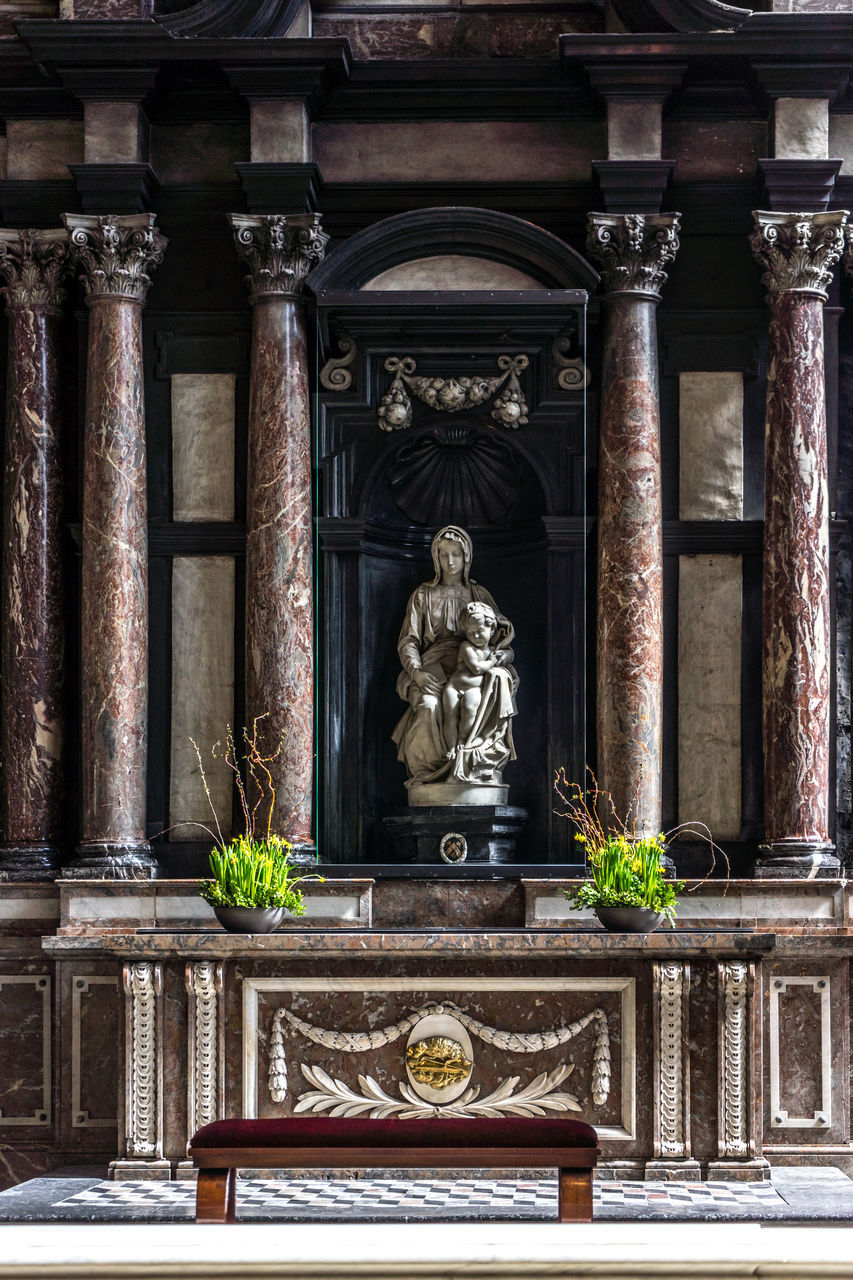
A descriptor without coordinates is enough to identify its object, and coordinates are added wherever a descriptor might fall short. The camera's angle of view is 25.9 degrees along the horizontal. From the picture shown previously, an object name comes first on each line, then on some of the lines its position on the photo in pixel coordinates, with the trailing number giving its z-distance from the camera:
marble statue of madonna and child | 10.61
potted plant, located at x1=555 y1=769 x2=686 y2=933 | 8.88
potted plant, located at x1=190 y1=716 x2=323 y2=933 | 8.91
